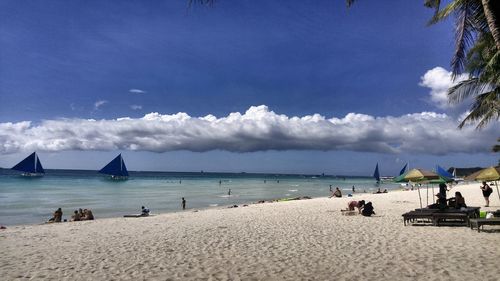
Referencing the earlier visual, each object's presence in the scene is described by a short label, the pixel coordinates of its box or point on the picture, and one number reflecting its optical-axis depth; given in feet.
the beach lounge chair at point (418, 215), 38.86
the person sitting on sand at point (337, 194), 110.11
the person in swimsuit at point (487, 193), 60.29
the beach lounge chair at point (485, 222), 33.58
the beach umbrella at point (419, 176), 41.16
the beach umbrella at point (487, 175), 35.29
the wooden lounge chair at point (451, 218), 38.19
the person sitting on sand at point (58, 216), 61.01
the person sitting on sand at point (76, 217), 60.45
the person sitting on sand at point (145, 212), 66.18
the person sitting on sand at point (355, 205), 54.85
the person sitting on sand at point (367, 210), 51.49
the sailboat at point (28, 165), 234.58
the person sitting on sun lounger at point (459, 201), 44.34
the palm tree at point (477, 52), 27.55
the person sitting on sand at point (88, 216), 60.45
